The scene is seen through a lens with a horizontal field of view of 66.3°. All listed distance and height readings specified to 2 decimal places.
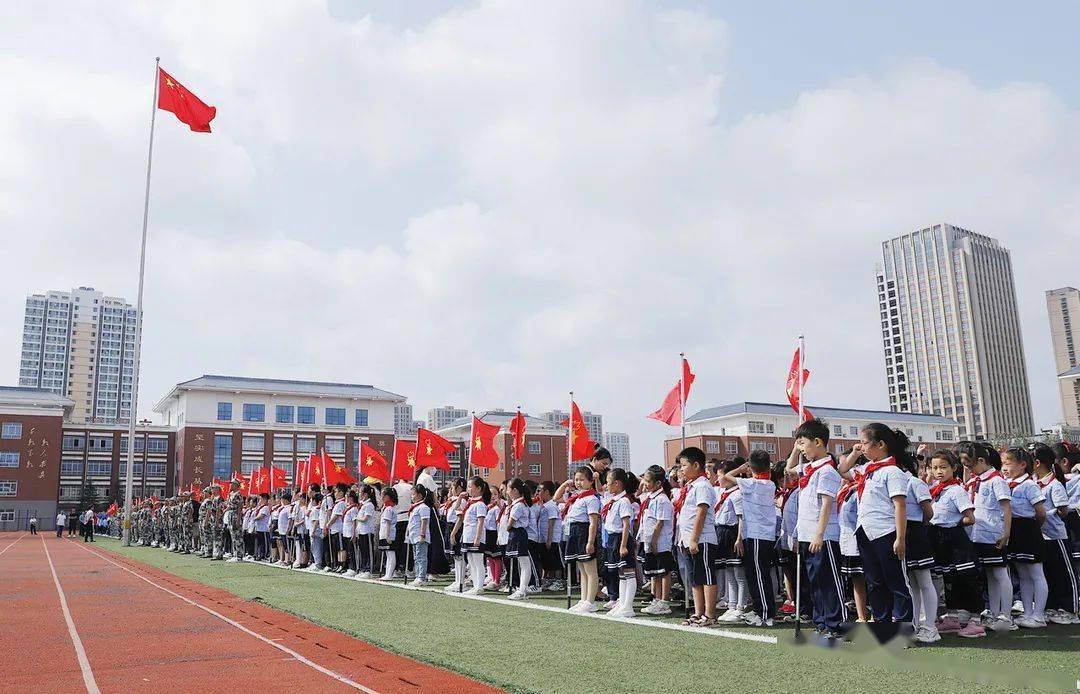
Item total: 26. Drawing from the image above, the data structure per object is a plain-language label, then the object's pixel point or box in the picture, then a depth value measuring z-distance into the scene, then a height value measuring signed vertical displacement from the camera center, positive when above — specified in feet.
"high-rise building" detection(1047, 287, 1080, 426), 359.25 +63.96
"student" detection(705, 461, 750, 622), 26.12 -2.05
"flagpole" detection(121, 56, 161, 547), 89.90 +15.29
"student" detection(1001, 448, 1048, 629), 23.84 -1.99
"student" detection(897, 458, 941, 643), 21.26 -1.90
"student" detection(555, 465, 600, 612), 30.17 -1.65
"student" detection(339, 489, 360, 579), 50.06 -2.32
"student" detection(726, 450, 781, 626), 25.39 -1.49
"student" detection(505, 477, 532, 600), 36.29 -1.88
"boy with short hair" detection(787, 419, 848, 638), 21.50 -1.26
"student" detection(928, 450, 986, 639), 23.52 -2.02
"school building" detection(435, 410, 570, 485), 233.96 +10.37
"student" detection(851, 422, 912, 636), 20.39 -1.32
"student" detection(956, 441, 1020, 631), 23.34 -1.77
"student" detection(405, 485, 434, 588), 41.19 -2.03
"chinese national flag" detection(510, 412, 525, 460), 58.86 +4.35
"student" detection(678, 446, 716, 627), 25.55 -1.59
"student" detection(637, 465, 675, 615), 29.12 -1.87
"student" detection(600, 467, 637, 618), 28.22 -1.95
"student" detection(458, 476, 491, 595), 38.24 -2.08
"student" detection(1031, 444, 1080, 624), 24.56 -2.12
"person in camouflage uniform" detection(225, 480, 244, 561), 67.92 -1.81
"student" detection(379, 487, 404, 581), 45.09 -1.95
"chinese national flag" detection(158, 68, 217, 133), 77.30 +36.65
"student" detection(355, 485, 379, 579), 47.98 -1.76
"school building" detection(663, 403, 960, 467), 256.73 +17.06
